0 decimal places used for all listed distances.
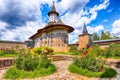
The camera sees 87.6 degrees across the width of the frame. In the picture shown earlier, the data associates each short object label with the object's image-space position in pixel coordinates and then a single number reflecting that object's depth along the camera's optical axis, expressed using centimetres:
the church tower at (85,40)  1821
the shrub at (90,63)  374
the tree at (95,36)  3594
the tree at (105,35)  3023
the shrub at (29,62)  349
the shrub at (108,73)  342
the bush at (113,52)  768
